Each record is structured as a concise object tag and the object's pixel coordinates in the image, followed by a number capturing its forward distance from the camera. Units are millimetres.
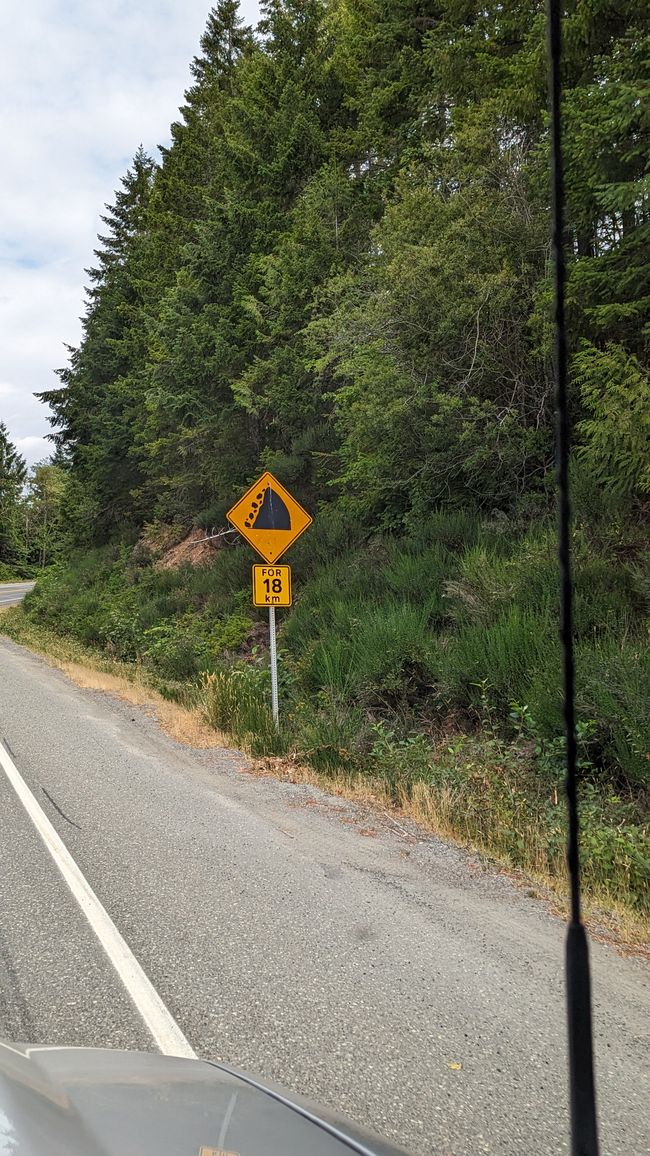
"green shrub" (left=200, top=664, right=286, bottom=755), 9062
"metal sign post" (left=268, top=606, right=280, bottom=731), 9516
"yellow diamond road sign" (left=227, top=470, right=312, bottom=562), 9820
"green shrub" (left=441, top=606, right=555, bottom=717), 8234
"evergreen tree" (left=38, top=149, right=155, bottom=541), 31016
